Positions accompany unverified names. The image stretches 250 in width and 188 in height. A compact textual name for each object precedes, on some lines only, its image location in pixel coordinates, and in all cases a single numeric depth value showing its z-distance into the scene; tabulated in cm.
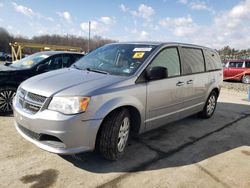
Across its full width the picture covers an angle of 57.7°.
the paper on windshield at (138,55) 369
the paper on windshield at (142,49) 380
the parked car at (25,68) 513
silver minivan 273
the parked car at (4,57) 3356
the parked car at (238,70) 1551
